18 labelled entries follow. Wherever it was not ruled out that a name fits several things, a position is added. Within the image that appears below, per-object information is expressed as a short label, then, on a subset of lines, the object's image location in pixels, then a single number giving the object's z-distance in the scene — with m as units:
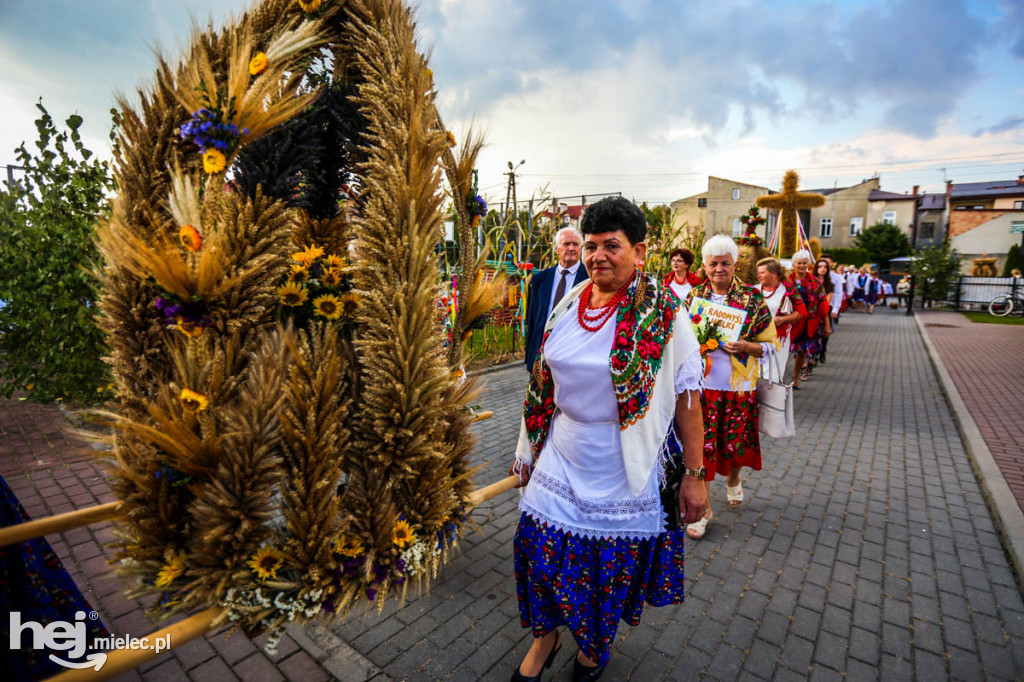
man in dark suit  5.06
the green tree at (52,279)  5.40
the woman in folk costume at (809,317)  7.76
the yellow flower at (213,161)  1.35
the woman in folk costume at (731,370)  3.72
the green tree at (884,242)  45.78
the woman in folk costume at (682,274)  5.59
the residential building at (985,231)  34.50
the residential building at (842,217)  49.94
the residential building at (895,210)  48.59
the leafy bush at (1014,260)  29.09
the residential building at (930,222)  48.25
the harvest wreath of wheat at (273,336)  1.35
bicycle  22.88
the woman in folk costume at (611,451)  2.03
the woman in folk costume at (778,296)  5.11
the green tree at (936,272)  25.38
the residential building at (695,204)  52.44
